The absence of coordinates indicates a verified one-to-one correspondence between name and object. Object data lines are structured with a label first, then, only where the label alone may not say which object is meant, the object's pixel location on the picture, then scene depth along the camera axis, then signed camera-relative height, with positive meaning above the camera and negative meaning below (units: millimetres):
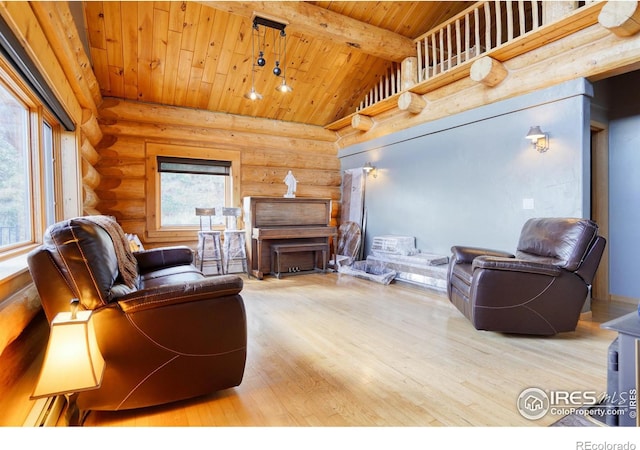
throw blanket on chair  2137 -207
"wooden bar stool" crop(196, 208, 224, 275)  4984 -374
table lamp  1333 -555
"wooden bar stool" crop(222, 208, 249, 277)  5307 -339
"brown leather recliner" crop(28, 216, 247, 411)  1508 -502
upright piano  5184 -103
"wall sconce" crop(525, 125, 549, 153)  3428 +840
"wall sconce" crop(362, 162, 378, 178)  5953 +919
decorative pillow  3868 -249
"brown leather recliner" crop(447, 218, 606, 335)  2615 -561
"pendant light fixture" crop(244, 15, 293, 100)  3939 +2395
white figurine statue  5691 +633
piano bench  5188 -535
